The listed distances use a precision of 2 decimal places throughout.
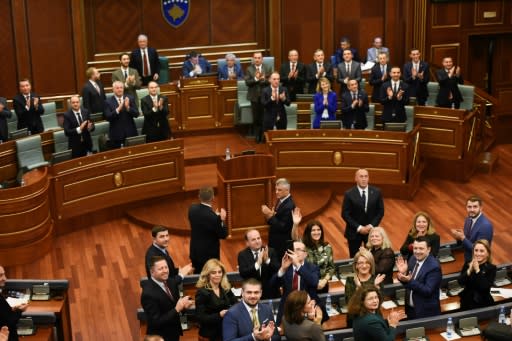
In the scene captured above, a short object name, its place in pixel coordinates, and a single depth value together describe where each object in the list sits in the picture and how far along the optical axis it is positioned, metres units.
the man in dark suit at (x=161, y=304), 6.03
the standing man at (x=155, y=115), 11.13
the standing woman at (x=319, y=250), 7.14
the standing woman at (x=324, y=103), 11.39
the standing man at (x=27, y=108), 11.12
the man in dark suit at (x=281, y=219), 7.94
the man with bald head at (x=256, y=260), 6.73
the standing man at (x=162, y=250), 6.80
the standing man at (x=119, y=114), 10.88
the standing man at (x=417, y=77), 12.27
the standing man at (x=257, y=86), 12.46
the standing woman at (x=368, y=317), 5.57
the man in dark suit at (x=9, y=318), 6.12
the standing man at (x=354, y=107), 11.50
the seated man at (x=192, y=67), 13.19
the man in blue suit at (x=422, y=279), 6.52
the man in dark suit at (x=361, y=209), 8.32
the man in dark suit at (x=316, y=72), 12.62
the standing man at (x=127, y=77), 11.96
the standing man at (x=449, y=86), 12.14
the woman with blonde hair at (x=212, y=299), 6.07
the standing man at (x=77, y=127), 10.54
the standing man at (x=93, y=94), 11.57
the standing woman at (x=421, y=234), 7.26
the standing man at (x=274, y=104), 11.69
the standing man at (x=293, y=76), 12.70
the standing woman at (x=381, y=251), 6.98
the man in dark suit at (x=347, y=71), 12.41
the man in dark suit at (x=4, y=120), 10.69
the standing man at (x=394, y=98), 11.59
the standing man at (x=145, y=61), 12.80
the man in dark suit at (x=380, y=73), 12.13
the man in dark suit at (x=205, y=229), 7.71
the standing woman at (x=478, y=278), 6.67
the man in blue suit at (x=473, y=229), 7.42
